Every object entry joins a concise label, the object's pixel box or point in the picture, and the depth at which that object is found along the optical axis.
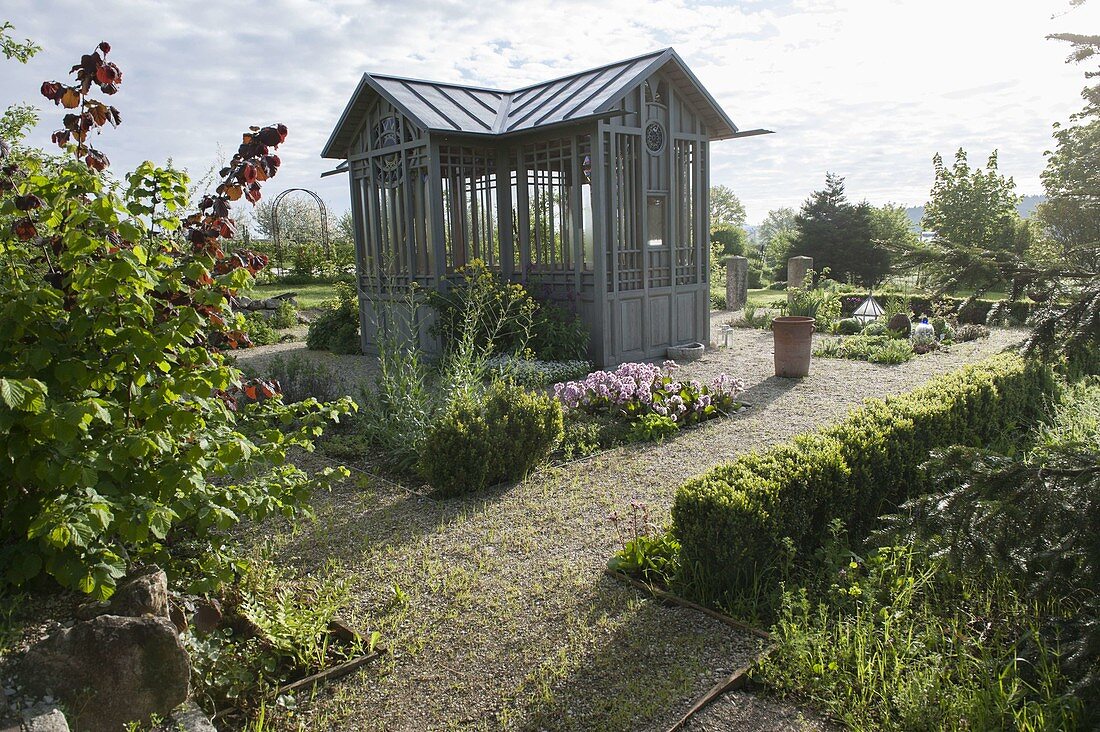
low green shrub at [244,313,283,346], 14.00
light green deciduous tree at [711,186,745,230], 62.72
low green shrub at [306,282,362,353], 12.94
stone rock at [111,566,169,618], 2.72
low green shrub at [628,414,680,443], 6.94
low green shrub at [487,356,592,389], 8.23
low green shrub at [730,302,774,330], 15.24
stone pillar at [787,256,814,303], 20.47
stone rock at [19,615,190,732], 2.43
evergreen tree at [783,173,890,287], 24.53
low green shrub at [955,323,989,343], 13.33
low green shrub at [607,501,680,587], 4.10
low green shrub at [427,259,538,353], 9.95
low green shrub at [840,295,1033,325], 14.21
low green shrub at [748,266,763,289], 28.42
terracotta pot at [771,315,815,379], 9.82
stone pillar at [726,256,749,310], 18.38
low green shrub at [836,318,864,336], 14.22
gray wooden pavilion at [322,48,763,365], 10.38
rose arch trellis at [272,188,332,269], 24.29
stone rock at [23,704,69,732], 2.20
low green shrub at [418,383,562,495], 5.52
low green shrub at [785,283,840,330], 15.02
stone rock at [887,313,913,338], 13.44
